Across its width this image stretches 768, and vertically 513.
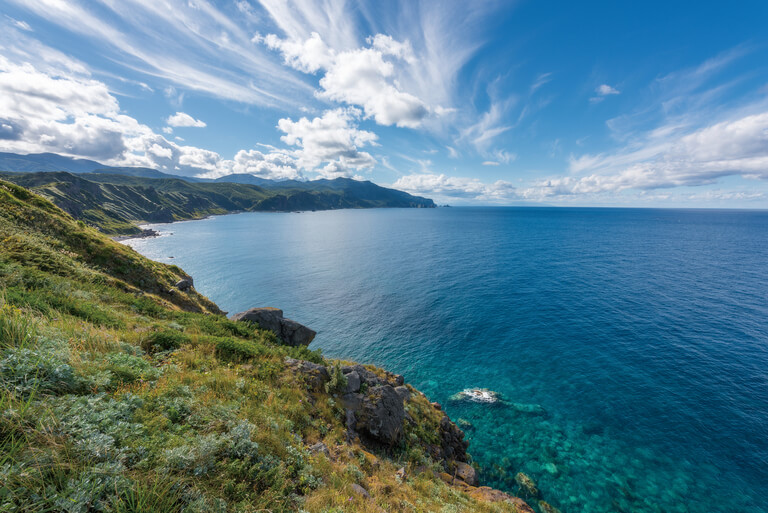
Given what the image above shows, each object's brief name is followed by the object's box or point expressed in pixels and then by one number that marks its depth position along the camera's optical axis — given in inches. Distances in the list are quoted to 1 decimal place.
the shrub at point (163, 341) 514.6
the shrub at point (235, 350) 591.6
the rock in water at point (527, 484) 904.2
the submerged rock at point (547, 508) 852.6
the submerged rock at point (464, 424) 1180.5
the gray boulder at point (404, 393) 944.9
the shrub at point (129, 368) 361.1
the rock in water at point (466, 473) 790.5
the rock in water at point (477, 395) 1330.3
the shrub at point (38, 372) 257.0
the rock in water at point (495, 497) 672.9
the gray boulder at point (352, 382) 729.1
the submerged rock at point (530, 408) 1250.6
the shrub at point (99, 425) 224.8
